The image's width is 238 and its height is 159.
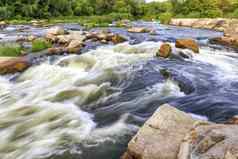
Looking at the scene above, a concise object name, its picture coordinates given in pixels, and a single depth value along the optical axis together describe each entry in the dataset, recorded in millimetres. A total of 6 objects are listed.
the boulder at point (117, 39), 18938
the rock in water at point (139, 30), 27188
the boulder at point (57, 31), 22380
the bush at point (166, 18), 52403
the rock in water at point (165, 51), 14134
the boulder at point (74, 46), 15436
